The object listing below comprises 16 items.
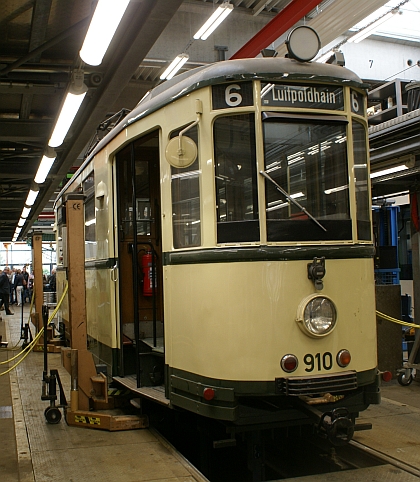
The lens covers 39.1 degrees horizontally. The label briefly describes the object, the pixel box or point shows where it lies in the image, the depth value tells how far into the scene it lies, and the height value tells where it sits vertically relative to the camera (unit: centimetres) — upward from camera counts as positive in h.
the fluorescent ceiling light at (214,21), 1042 +462
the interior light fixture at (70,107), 693 +206
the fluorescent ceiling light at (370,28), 1148 +488
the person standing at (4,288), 1970 -51
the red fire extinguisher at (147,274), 606 -6
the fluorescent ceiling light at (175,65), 1216 +436
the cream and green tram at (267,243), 444 +16
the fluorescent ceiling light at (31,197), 1383 +188
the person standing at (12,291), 2991 -92
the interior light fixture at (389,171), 797 +125
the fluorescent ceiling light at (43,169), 1054 +195
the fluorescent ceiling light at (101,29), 484 +211
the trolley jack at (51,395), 591 -129
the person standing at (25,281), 2779 -41
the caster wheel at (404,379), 792 -160
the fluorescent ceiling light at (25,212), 1738 +184
